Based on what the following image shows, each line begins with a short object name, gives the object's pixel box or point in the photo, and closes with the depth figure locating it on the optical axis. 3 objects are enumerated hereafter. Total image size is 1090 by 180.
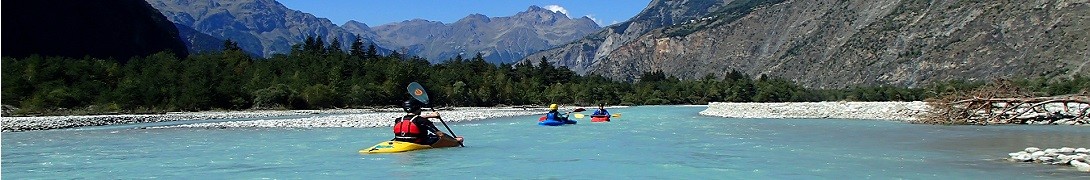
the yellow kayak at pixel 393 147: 20.05
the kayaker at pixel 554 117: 38.68
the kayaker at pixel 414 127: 20.58
